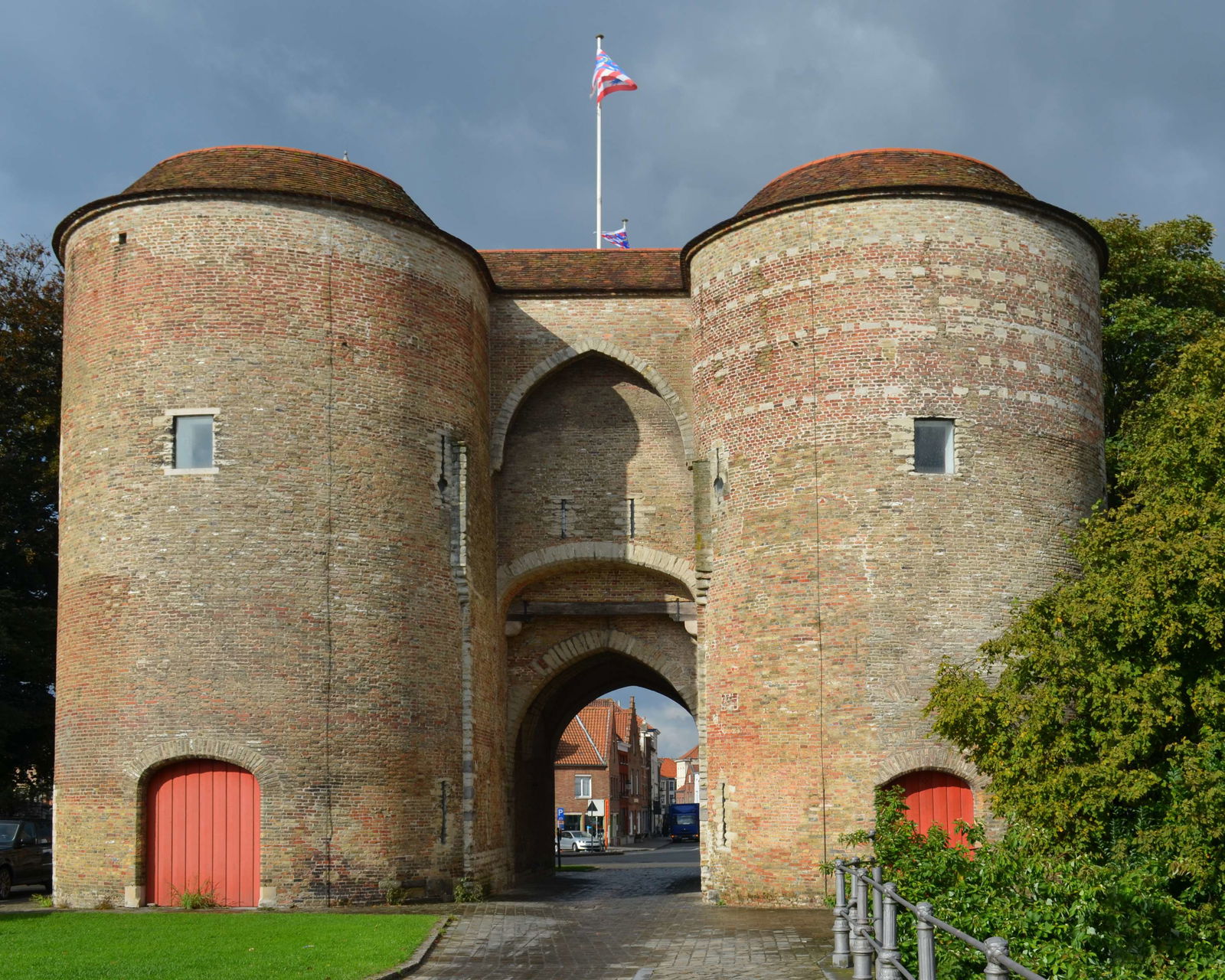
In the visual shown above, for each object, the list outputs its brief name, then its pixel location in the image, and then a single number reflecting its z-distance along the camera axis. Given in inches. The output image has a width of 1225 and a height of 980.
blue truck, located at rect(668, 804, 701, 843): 3026.6
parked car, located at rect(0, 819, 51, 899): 955.3
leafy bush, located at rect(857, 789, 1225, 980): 428.5
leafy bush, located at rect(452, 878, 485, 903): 868.0
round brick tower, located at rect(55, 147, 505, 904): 808.3
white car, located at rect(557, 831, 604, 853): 2255.2
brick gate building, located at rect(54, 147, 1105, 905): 813.2
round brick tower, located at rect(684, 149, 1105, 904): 830.5
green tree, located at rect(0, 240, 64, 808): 1152.2
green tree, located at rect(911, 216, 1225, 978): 626.2
